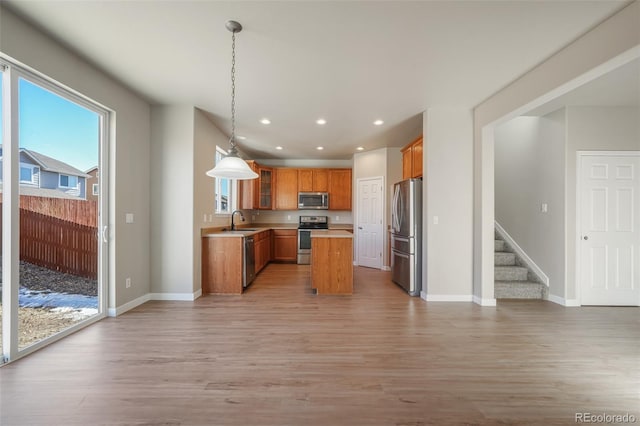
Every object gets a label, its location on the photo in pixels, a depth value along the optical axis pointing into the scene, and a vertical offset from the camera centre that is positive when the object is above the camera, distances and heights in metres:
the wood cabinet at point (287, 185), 6.85 +0.73
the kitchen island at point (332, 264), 3.99 -0.82
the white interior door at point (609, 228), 3.48 -0.23
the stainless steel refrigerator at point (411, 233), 3.98 -0.33
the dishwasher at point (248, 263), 4.12 -0.88
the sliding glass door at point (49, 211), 2.06 +0.02
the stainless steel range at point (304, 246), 6.35 -0.85
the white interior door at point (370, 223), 5.95 -0.26
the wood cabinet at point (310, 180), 6.84 +0.85
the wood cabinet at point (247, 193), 6.17 +0.47
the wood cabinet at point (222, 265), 3.96 -0.82
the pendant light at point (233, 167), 2.60 +0.46
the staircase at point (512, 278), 3.81 -1.06
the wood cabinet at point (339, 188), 6.84 +0.65
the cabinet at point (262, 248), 5.13 -0.80
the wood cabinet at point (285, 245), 6.48 -0.84
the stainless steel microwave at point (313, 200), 6.79 +0.33
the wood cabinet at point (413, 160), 4.11 +0.91
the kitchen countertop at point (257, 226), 3.97 -0.35
